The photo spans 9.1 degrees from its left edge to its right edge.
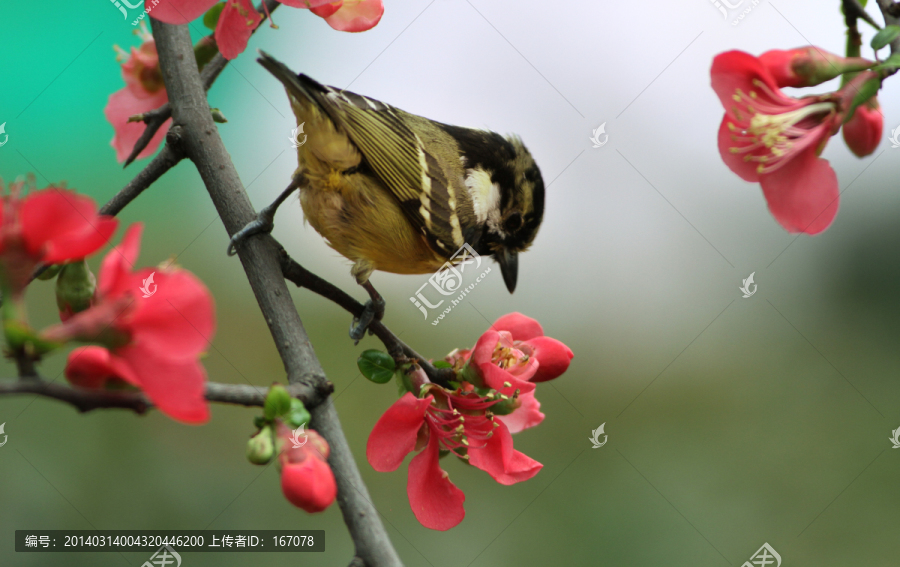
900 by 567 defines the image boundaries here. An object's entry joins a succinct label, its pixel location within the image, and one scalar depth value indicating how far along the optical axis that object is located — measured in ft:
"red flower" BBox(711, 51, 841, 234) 3.42
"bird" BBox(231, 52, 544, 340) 3.64
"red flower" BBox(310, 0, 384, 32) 3.46
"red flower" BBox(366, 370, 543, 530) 3.44
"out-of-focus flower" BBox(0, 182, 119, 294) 2.24
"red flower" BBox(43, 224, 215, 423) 2.36
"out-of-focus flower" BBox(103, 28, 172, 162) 3.52
